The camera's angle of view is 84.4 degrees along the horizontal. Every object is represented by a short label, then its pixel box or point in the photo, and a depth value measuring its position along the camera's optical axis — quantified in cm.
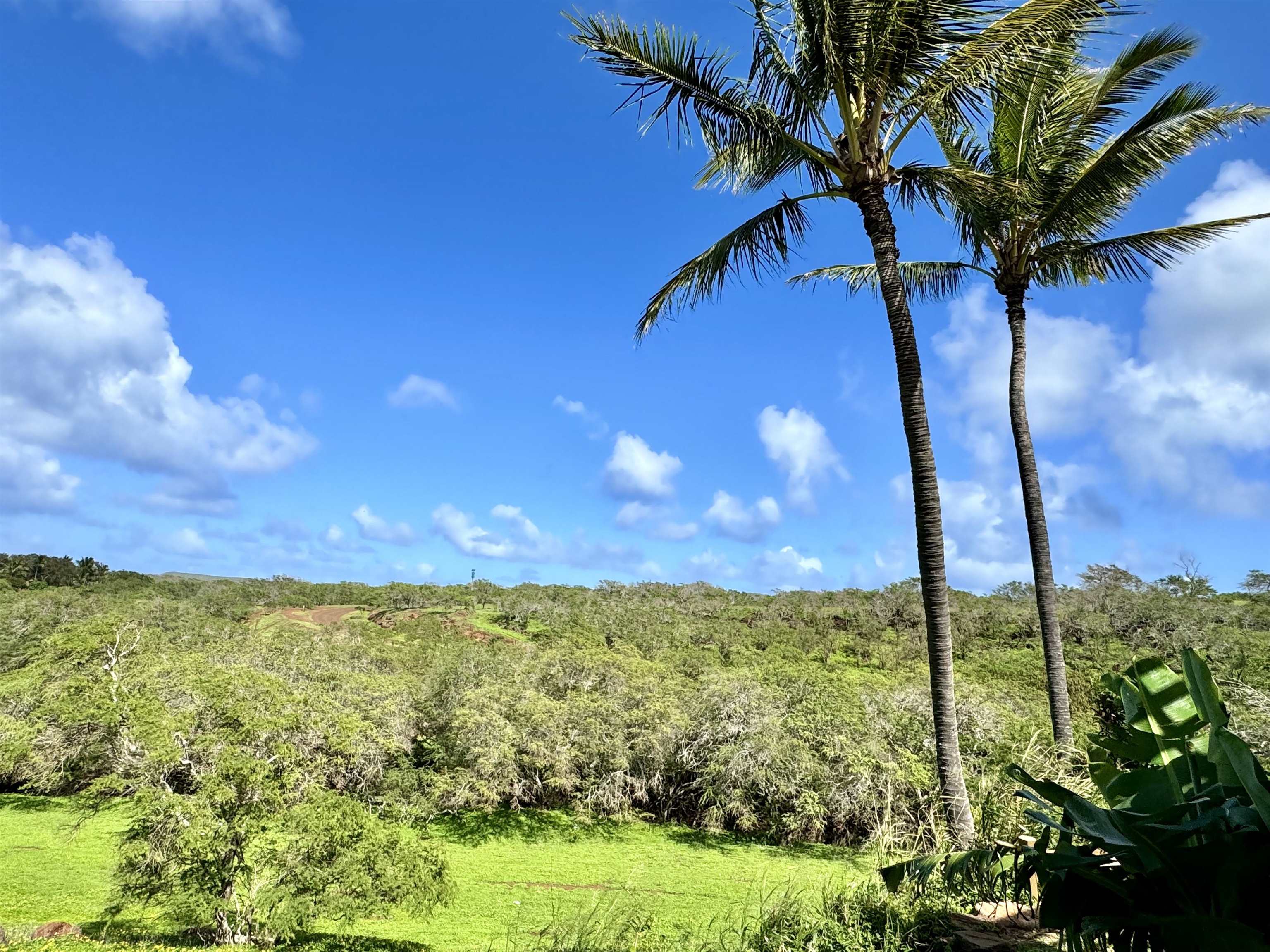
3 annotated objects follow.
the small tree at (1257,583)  5231
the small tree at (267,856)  953
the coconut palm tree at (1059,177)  909
